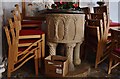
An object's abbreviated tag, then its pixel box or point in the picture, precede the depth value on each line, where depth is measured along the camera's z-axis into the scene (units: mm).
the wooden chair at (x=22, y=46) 1819
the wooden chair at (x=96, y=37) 2152
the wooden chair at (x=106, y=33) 2182
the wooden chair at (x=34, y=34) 2028
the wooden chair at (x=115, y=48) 1857
